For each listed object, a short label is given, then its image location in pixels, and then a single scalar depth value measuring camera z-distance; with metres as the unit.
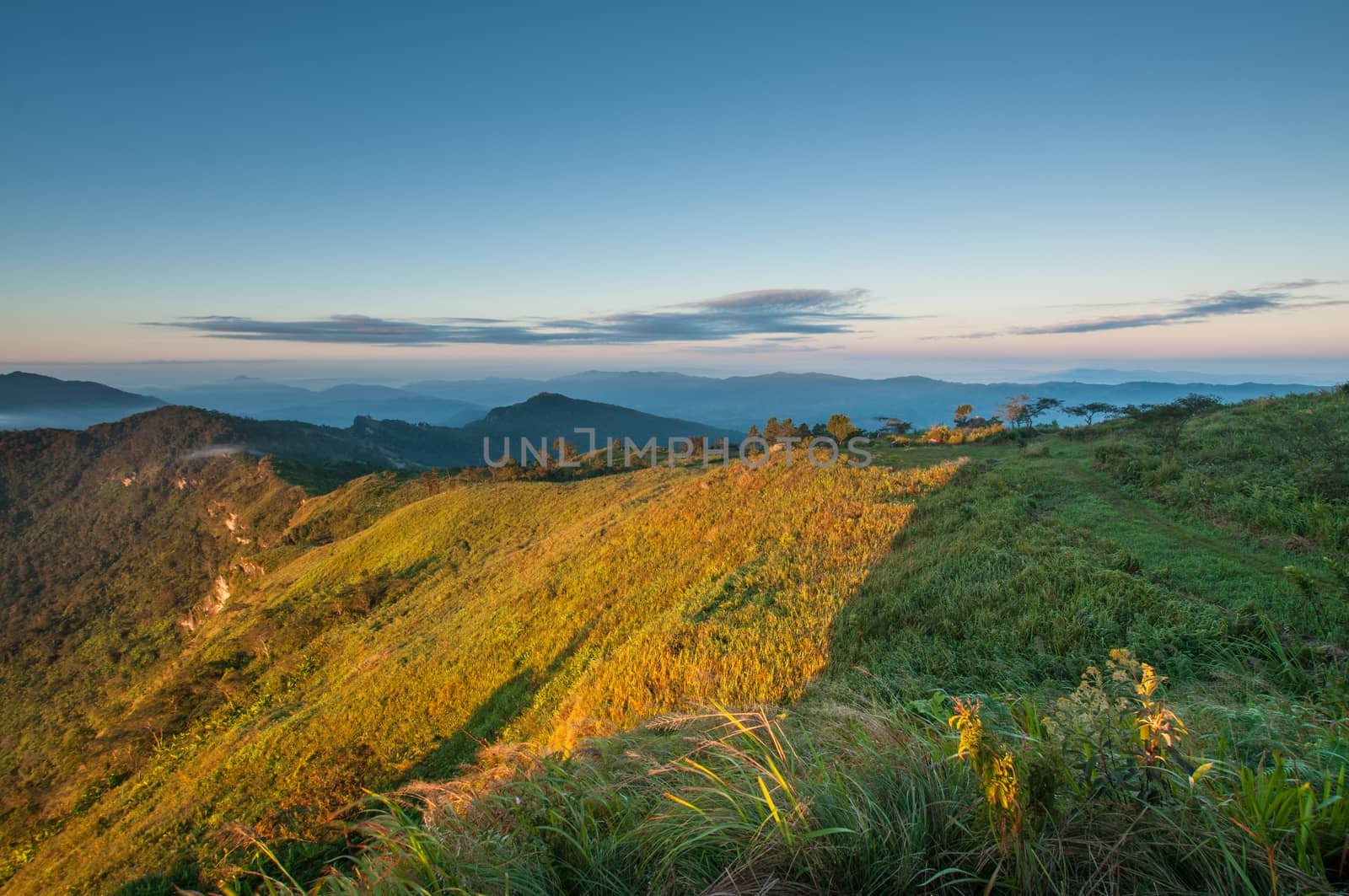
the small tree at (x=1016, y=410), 37.69
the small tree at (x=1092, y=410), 39.10
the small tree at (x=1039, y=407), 40.24
